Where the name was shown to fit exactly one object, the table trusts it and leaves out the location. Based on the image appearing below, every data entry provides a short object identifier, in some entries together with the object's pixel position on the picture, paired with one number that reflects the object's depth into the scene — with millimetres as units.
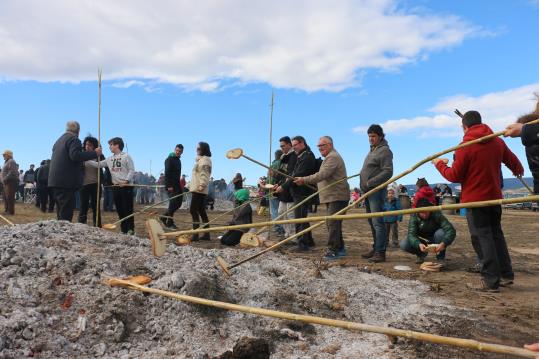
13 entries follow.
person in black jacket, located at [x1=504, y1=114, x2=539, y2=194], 3041
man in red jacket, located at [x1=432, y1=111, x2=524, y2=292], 4664
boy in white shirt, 6902
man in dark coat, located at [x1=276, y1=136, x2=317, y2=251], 7078
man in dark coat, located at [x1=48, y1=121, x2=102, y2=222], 6469
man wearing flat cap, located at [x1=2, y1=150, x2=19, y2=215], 11953
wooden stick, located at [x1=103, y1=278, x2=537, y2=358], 1763
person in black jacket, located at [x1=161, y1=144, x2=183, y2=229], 8727
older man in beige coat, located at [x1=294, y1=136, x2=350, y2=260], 6355
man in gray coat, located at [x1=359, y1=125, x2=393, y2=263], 6203
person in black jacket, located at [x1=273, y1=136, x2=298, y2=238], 7594
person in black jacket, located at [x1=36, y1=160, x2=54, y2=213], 13539
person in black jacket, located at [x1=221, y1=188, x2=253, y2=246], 7035
